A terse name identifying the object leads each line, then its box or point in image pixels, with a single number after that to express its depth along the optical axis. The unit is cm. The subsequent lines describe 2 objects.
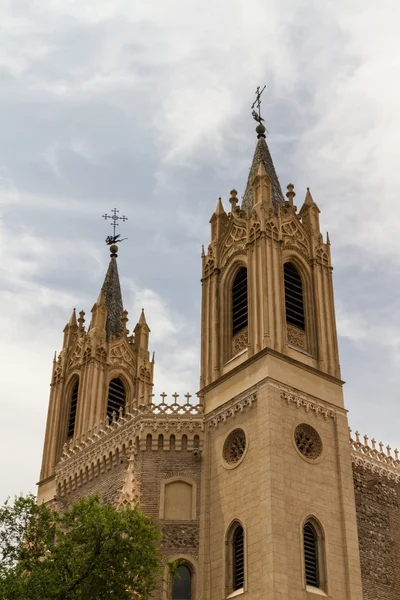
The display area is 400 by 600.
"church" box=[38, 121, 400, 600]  3186
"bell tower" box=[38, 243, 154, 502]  4453
